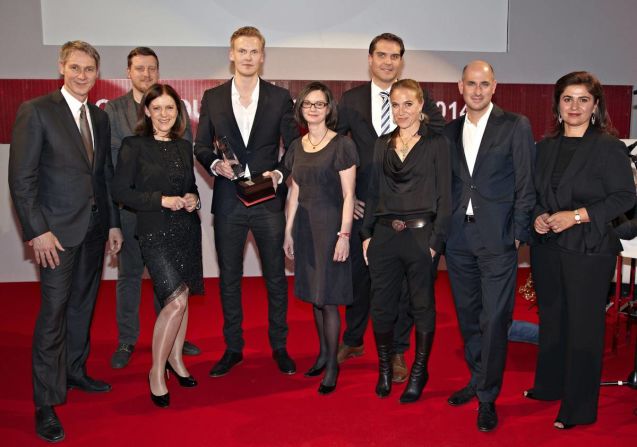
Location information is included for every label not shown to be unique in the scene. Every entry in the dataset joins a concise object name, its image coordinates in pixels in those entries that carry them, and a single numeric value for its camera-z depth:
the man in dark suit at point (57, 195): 3.13
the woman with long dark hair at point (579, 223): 3.07
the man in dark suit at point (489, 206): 3.22
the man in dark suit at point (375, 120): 3.95
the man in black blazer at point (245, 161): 3.95
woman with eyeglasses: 3.62
